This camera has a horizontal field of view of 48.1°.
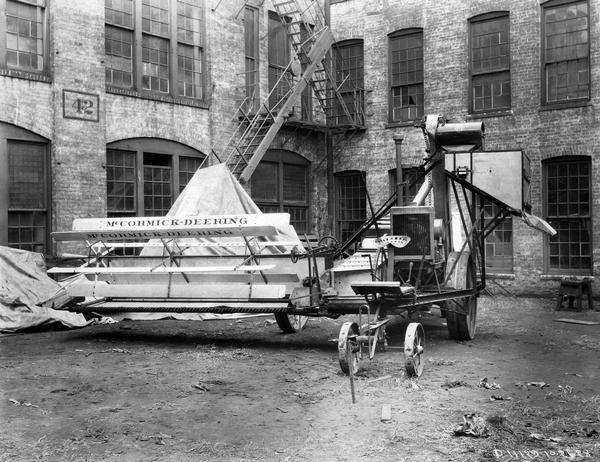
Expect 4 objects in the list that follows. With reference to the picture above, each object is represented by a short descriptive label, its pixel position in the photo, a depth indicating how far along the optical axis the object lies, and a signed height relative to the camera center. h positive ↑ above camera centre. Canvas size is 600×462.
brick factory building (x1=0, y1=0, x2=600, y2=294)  13.70 +3.23
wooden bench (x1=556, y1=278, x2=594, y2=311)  14.64 -1.23
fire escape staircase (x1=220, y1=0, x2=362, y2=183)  15.63 +3.87
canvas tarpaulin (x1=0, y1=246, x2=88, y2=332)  11.35 -0.91
